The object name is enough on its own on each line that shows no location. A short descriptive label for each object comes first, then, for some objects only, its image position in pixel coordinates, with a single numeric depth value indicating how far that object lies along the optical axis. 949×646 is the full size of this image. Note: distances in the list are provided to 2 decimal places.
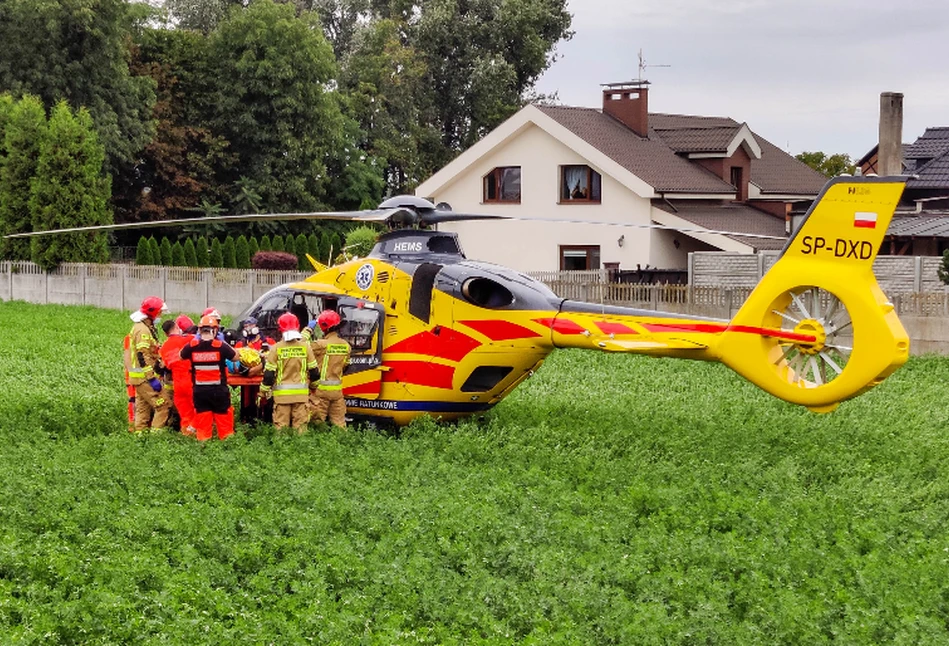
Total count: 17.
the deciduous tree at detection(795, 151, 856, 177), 63.34
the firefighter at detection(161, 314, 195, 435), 15.59
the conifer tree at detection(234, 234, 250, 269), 46.53
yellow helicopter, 12.96
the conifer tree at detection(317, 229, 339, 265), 49.03
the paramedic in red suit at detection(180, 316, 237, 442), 15.24
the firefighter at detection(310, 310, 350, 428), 15.97
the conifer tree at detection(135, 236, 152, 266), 45.72
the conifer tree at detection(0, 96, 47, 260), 40.88
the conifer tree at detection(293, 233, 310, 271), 46.34
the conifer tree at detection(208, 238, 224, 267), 45.78
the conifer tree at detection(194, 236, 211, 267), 45.56
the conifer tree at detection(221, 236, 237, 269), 46.28
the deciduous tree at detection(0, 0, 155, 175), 47.62
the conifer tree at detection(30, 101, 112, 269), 40.06
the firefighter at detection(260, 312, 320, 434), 15.55
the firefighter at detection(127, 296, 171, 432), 15.83
